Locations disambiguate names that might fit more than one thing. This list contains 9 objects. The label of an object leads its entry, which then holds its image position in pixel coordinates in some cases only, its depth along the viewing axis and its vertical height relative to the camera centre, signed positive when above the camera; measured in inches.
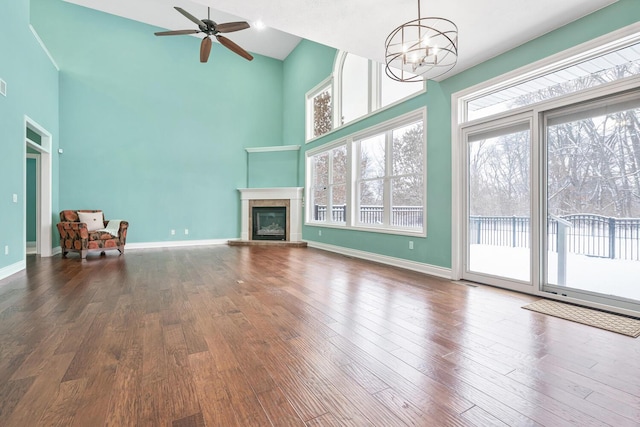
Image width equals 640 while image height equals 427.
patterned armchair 217.0 -13.8
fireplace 315.9 +5.1
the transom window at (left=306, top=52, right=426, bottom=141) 202.1 +97.1
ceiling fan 178.7 +117.9
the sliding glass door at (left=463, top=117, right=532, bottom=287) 130.8 +4.5
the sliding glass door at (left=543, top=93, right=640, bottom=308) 101.4 +4.4
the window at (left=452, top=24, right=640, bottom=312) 102.8 +15.8
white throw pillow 234.4 -4.3
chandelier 108.9 +75.3
